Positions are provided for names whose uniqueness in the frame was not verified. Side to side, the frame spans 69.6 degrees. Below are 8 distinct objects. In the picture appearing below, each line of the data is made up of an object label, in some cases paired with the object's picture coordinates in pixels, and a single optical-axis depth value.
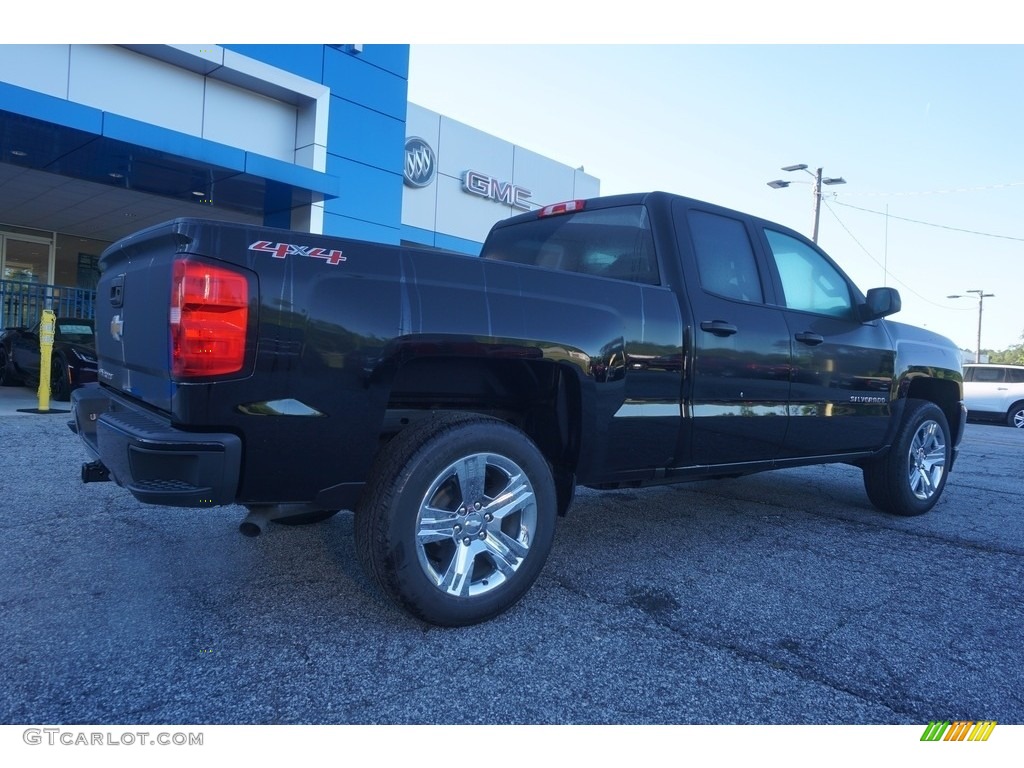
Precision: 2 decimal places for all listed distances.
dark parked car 9.91
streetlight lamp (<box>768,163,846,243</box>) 21.27
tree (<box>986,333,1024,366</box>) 61.24
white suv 17.67
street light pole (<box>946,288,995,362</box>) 54.06
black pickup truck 2.45
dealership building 10.88
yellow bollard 9.42
